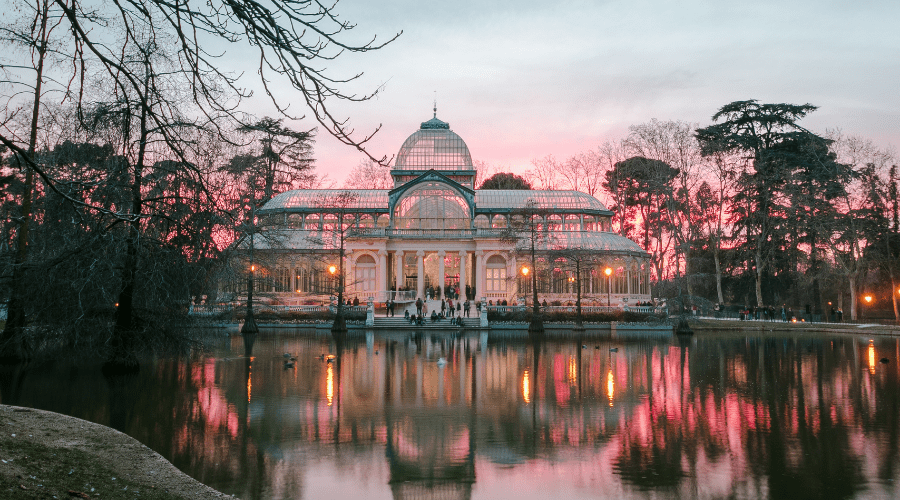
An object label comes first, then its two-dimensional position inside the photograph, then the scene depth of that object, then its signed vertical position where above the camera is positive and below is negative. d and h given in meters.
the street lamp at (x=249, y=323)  32.22 -1.26
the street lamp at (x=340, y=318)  33.78 -1.09
